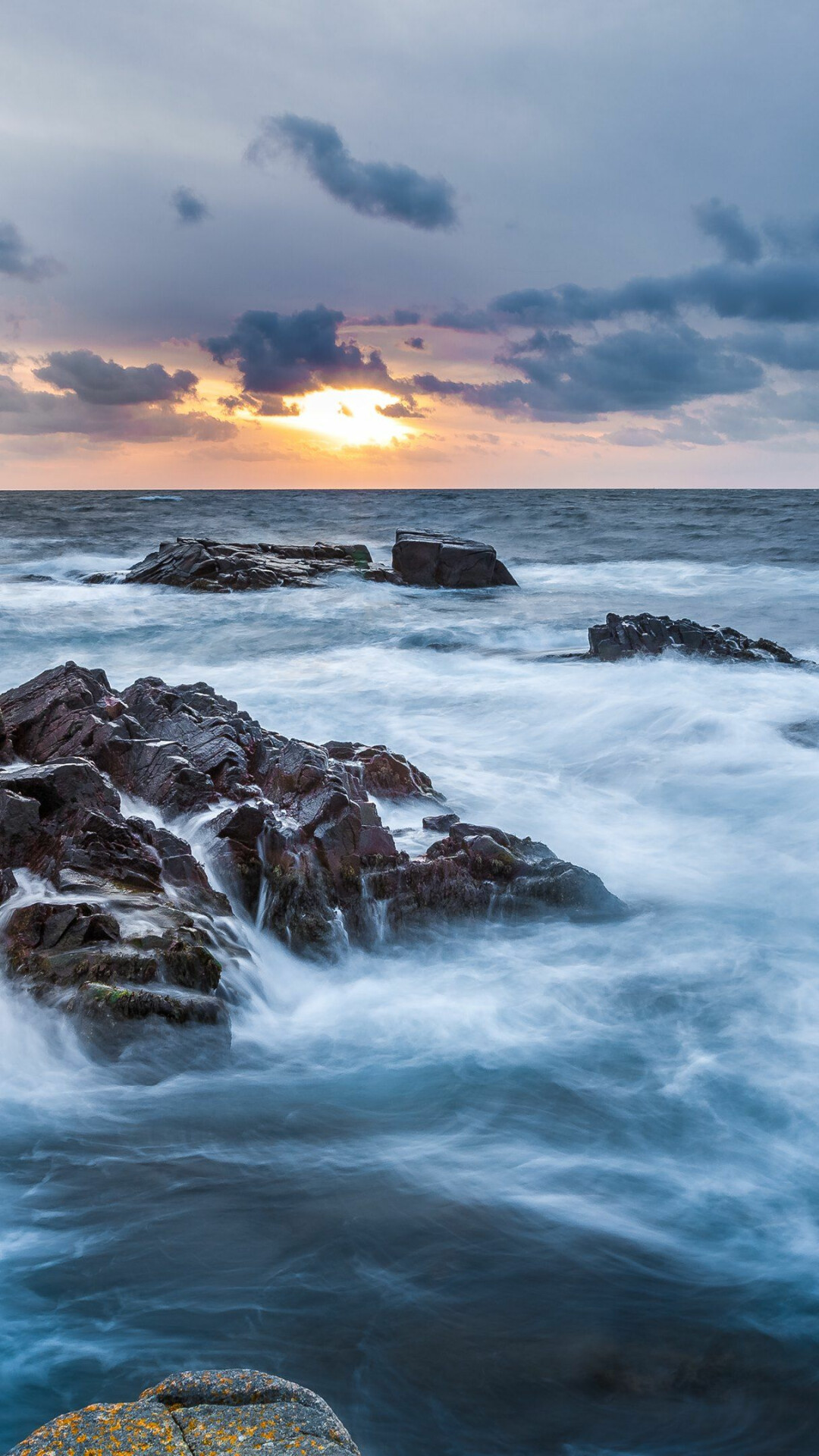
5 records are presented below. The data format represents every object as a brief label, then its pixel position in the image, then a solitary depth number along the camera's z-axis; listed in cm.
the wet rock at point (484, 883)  659
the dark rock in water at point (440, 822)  767
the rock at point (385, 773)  837
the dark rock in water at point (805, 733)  1084
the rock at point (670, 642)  1453
